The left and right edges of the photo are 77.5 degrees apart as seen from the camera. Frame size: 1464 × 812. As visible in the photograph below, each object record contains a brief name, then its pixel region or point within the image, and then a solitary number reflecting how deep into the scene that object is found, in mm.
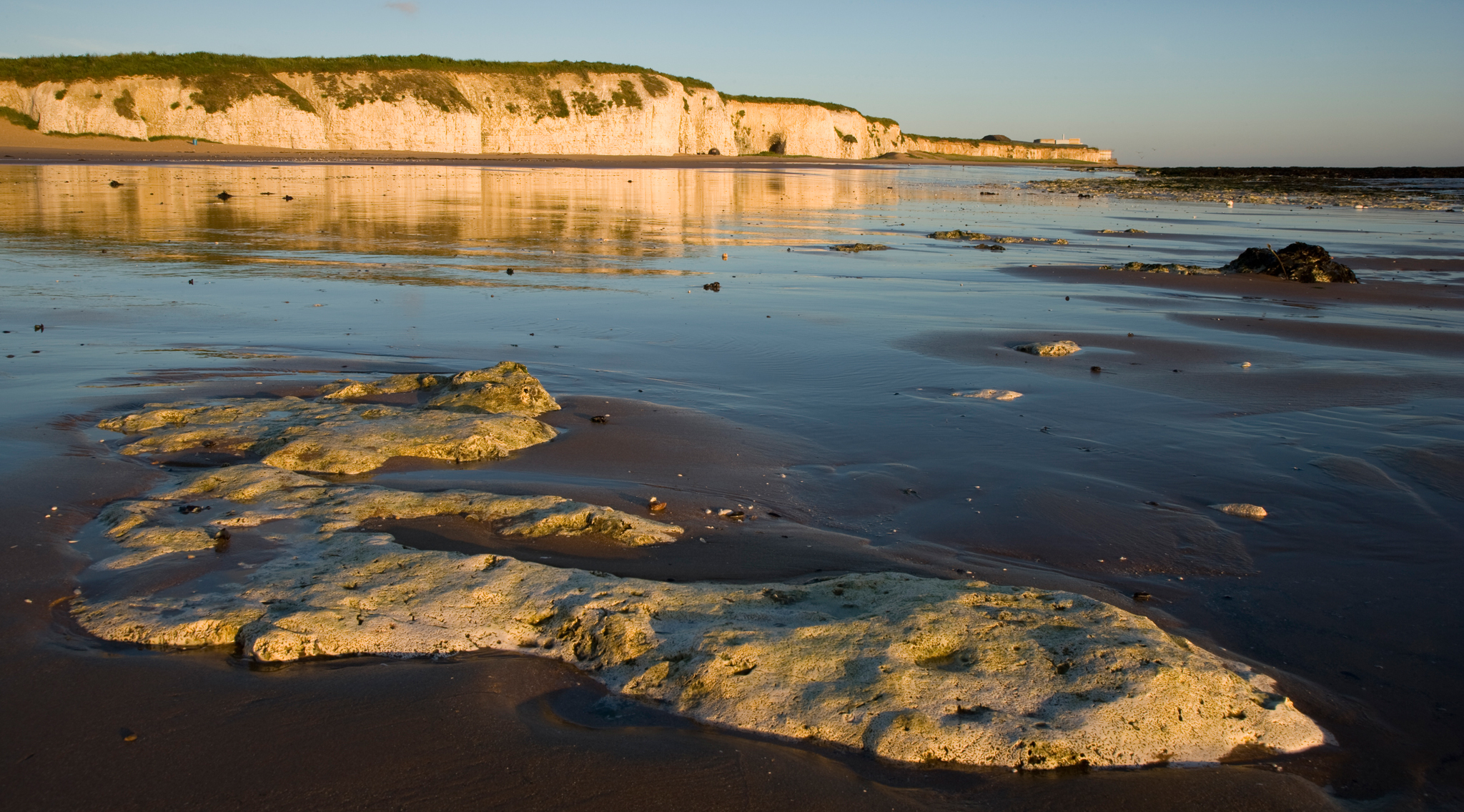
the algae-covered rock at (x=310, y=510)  3875
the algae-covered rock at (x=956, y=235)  19219
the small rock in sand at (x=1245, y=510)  4695
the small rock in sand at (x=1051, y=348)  8414
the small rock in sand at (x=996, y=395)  6818
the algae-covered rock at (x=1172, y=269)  14453
